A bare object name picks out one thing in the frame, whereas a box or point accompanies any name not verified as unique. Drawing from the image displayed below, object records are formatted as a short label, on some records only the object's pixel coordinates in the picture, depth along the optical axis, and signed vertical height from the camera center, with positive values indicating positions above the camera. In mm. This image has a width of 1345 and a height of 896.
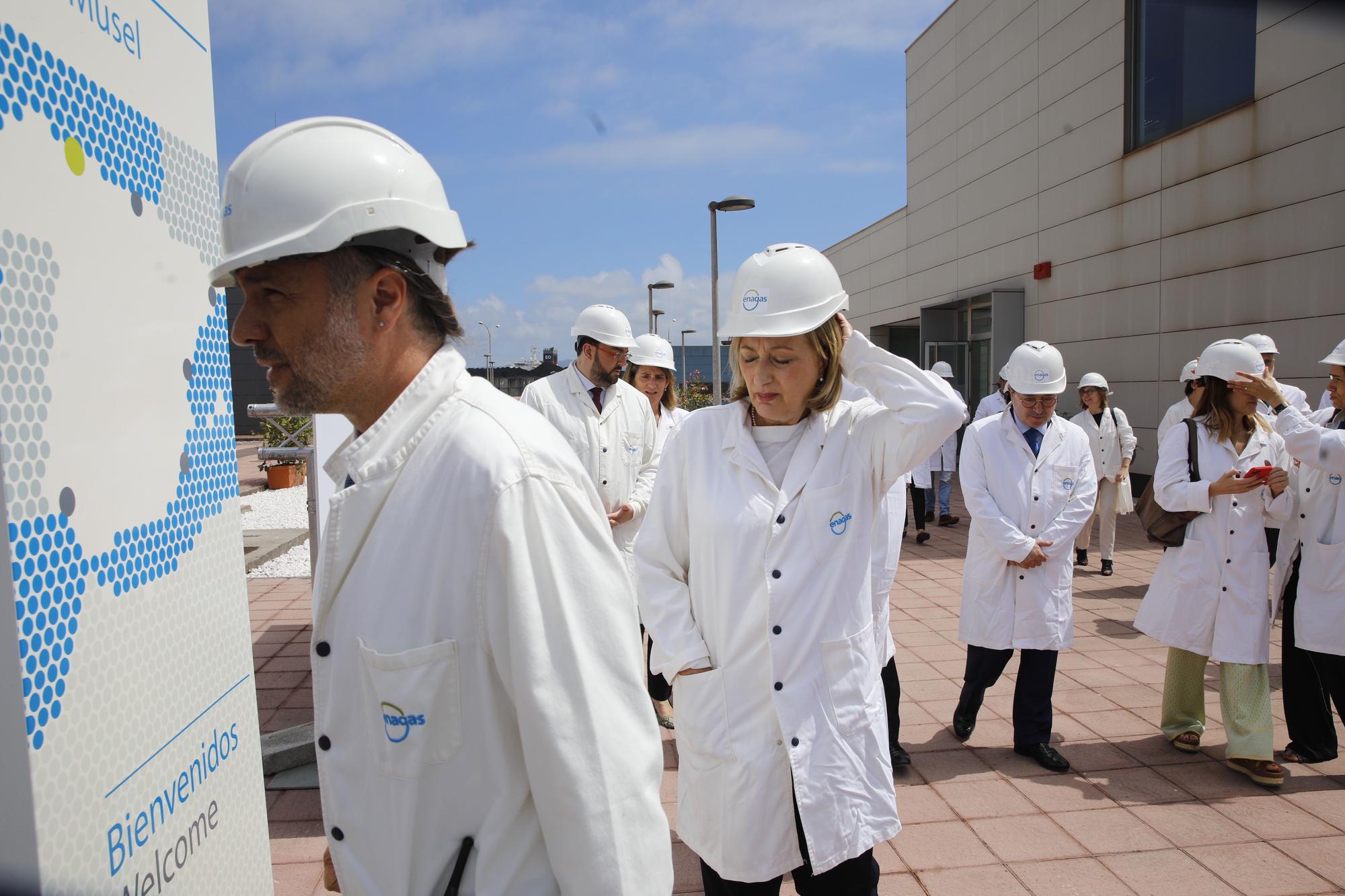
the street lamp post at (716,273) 14945 +2372
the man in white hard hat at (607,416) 4879 -108
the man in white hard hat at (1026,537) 4336 -792
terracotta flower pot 14609 -1233
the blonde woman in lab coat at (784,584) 2318 -561
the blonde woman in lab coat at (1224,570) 4152 -972
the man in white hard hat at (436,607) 1226 -308
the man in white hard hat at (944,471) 10984 -1123
